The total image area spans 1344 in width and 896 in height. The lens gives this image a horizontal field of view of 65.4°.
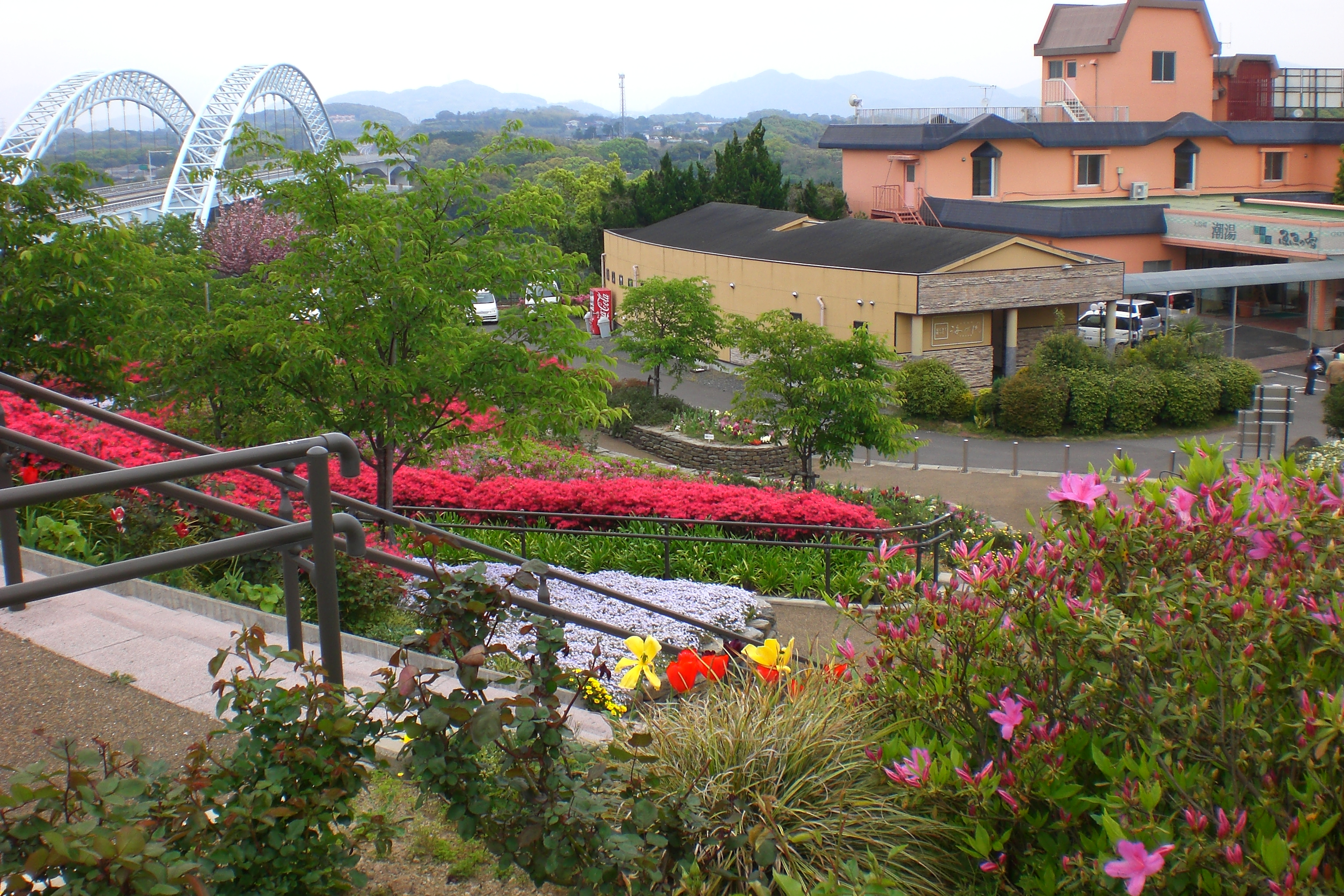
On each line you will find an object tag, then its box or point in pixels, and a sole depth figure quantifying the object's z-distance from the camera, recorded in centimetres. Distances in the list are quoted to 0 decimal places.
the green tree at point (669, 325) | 2952
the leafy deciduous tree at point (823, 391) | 1930
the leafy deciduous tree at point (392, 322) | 1116
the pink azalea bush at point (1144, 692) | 311
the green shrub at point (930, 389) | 3000
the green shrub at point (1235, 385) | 2959
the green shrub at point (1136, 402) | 2850
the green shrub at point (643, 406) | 2728
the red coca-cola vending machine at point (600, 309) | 4472
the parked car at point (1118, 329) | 3528
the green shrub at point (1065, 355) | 2950
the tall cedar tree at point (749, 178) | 5403
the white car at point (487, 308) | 4069
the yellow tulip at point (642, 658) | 555
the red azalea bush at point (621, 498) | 1298
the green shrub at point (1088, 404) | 2842
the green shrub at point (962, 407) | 2997
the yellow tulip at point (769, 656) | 581
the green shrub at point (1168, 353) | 3044
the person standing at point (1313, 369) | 3131
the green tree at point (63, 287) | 1162
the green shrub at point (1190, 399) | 2875
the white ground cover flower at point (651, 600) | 836
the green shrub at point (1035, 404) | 2811
